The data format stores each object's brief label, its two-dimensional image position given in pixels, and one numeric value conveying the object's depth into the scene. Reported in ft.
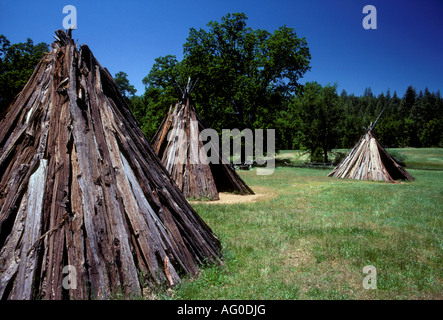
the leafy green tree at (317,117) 103.30
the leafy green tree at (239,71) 94.68
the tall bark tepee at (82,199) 9.91
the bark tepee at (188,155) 34.32
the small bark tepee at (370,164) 57.52
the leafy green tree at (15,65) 81.25
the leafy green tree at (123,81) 165.17
